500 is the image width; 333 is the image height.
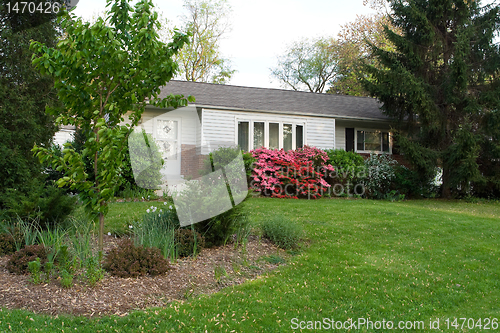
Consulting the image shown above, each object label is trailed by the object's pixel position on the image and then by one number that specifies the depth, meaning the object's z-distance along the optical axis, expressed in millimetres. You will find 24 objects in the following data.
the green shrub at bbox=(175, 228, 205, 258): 5336
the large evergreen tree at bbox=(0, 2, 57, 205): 6137
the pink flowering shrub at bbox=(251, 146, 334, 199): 13242
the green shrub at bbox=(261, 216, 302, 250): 6234
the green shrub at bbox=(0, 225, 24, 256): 5066
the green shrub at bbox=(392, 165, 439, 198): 15328
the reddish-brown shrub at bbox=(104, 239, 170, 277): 4398
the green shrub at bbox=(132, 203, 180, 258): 5198
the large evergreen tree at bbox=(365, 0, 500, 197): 14039
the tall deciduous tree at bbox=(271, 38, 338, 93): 34938
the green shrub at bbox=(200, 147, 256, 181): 12039
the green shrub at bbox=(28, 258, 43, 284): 3990
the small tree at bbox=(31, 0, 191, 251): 3980
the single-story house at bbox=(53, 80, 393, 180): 15164
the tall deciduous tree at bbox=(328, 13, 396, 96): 30500
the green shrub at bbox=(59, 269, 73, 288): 3932
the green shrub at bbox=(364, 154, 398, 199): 14984
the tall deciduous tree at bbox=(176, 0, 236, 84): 30516
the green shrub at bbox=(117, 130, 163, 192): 11957
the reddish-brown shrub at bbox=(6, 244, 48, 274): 4359
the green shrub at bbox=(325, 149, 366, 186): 14625
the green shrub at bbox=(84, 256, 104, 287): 4039
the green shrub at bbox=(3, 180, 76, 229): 5445
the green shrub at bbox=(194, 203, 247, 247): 5699
